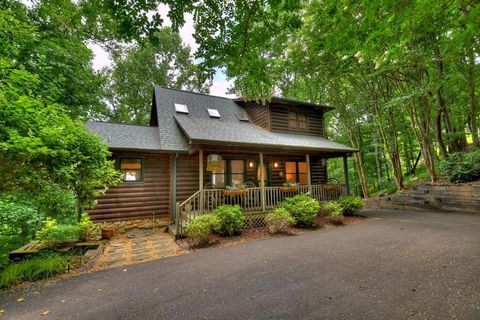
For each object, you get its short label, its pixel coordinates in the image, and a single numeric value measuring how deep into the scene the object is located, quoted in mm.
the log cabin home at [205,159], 7879
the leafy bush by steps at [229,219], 6426
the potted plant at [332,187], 9352
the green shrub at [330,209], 7992
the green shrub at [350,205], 8879
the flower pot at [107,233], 6648
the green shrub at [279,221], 6762
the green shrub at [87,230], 5957
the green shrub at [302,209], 7246
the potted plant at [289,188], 8697
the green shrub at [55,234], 5176
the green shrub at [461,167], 9422
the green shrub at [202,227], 5730
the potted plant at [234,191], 7602
